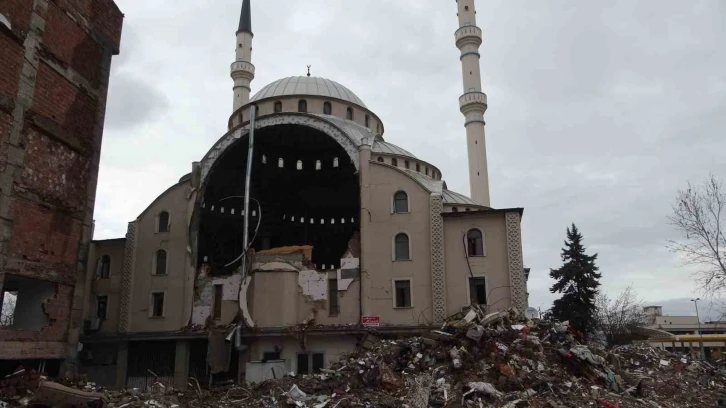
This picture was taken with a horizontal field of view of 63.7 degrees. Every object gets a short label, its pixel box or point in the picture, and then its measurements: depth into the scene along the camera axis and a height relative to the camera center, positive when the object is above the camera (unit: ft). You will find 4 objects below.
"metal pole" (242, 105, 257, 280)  83.62 +22.14
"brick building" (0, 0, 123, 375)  49.73 +15.68
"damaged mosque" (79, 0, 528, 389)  77.20 +9.18
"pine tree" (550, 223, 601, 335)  110.63 +8.10
